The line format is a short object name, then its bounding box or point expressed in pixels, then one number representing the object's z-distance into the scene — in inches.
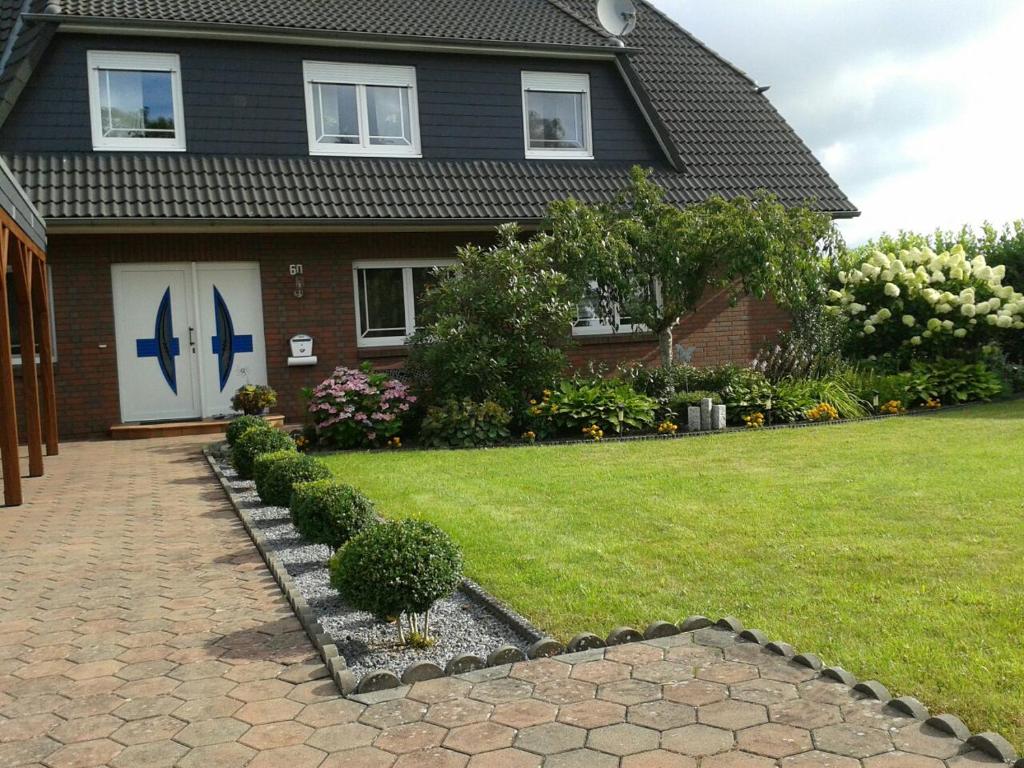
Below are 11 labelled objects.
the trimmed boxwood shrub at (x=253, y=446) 360.2
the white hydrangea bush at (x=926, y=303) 618.8
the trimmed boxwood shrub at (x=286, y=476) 290.0
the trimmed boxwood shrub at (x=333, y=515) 231.9
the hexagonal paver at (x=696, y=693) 144.3
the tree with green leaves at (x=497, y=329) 487.8
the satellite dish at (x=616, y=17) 737.0
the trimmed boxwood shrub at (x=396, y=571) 174.9
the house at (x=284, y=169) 545.6
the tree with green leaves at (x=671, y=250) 509.0
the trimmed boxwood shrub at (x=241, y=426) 411.2
